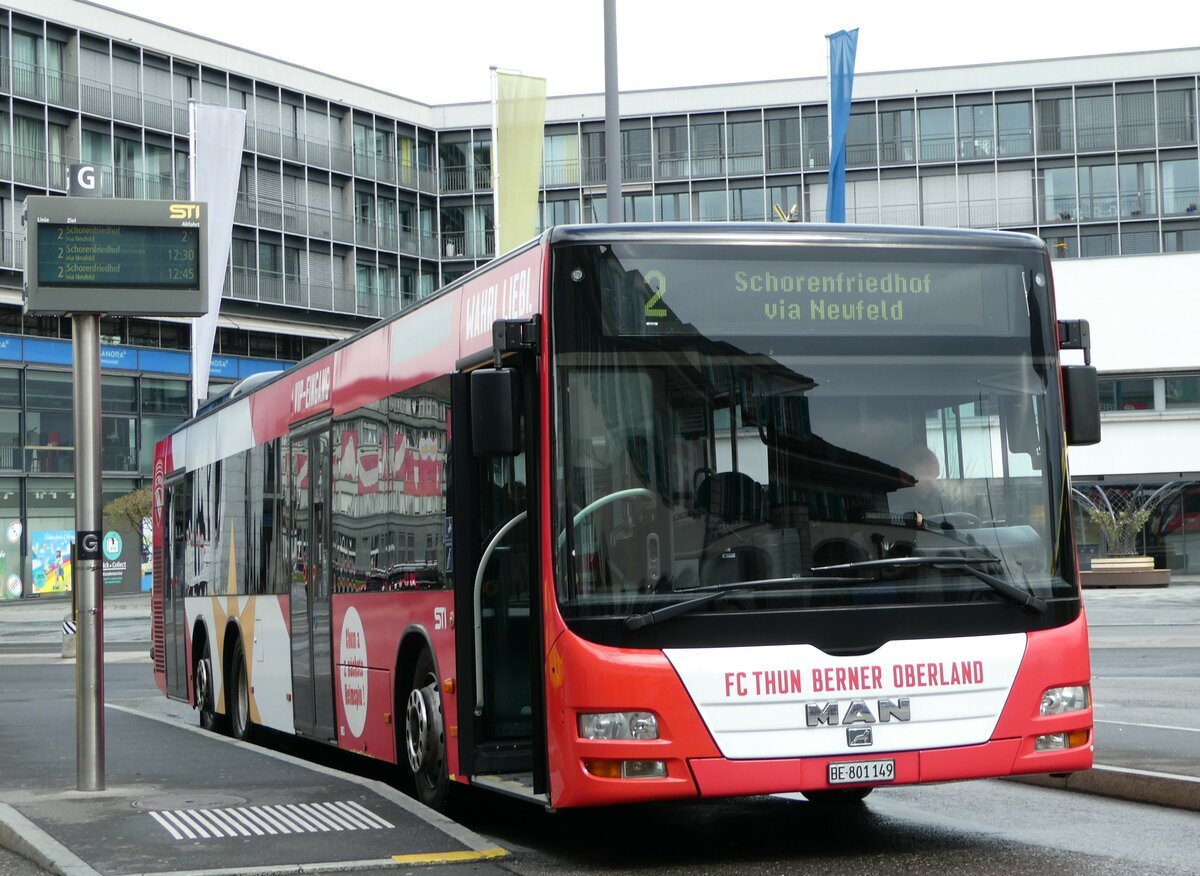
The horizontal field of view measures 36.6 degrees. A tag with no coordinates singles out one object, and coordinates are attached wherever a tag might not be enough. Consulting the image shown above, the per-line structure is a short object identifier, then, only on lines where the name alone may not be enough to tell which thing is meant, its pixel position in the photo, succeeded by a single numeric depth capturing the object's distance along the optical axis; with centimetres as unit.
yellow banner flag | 2286
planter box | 4259
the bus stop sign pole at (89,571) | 1039
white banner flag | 3133
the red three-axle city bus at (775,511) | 785
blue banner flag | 2292
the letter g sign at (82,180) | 1144
